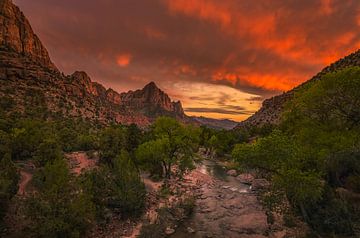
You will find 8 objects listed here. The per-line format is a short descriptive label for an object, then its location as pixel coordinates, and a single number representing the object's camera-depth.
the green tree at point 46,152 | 26.86
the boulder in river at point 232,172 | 43.28
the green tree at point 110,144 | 32.66
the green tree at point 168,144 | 31.78
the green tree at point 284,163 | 15.33
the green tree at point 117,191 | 19.70
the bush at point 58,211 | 13.96
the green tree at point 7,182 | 15.35
